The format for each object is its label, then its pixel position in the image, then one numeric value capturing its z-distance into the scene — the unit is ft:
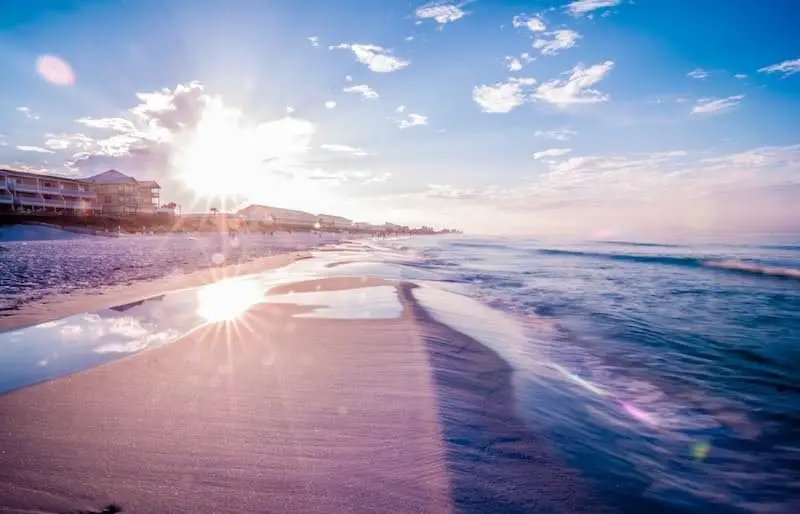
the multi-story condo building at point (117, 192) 277.03
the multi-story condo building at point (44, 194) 205.98
